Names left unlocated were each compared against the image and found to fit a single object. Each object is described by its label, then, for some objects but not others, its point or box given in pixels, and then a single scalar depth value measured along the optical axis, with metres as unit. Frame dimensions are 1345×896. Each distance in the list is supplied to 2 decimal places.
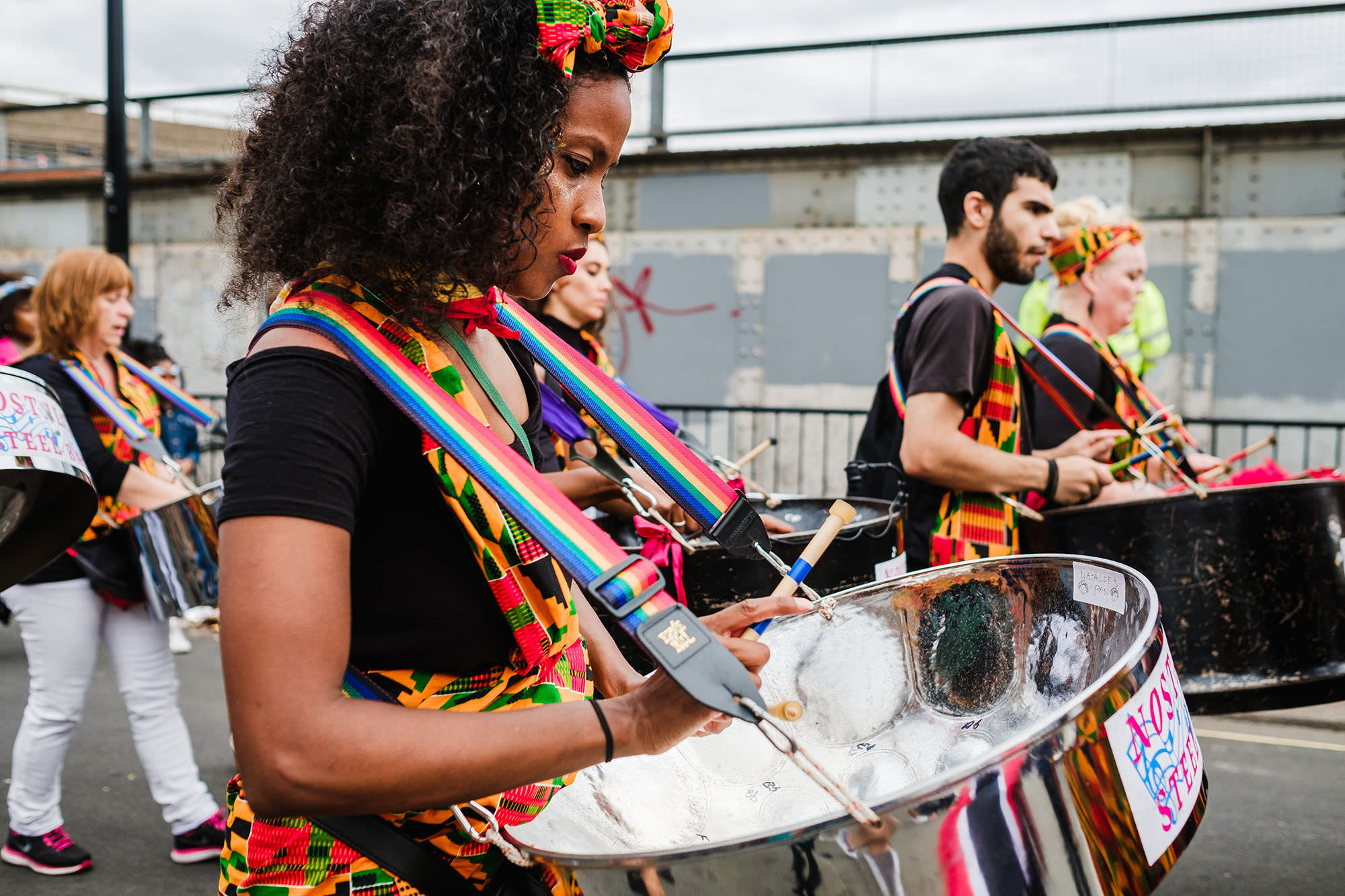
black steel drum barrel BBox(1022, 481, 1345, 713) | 2.06
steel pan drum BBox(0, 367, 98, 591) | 1.58
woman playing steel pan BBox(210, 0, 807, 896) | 0.80
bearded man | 2.38
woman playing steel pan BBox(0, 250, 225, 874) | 2.94
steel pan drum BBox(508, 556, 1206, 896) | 0.79
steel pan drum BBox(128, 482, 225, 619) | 2.80
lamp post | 6.14
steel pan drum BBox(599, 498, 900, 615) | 2.11
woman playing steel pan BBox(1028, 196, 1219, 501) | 3.15
